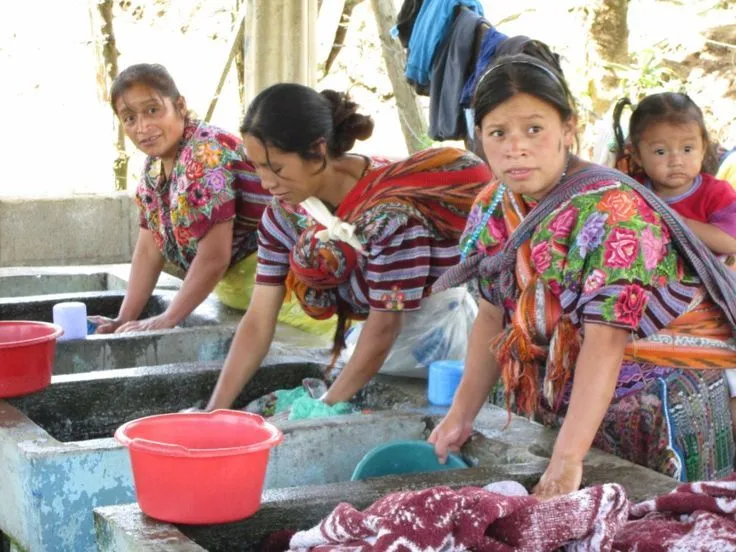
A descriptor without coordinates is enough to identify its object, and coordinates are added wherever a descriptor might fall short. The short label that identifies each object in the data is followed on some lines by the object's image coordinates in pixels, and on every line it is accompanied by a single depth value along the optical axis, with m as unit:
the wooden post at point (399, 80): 6.93
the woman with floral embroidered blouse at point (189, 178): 4.88
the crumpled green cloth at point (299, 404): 3.81
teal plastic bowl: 3.30
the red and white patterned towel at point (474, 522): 2.18
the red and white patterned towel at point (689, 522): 2.28
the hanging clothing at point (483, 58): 5.33
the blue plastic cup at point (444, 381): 3.74
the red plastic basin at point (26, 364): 3.76
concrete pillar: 6.72
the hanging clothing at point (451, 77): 5.42
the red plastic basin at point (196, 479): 2.45
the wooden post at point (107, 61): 9.04
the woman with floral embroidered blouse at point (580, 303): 2.71
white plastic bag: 4.04
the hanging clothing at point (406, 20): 5.73
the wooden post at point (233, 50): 8.39
